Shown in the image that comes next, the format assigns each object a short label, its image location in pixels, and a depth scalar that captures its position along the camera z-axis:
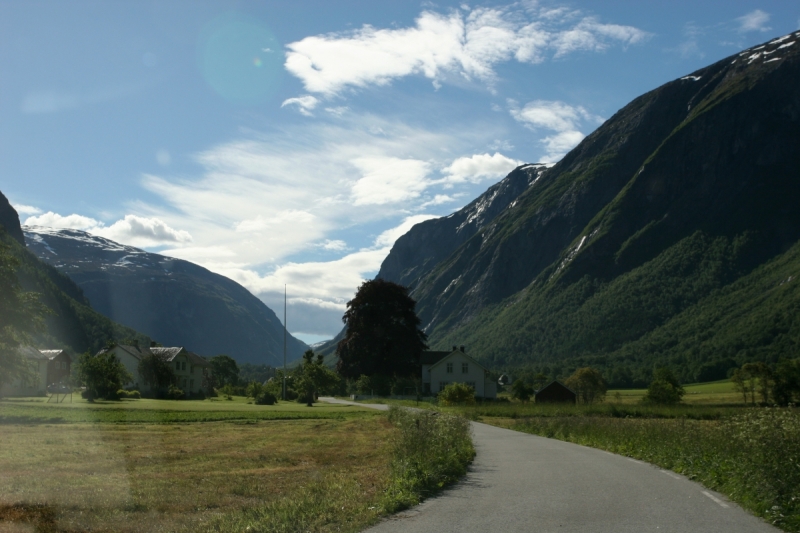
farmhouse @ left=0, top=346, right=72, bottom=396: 74.19
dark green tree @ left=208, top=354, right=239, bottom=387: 141.62
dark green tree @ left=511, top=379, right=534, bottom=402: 84.62
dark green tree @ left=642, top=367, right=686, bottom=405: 69.12
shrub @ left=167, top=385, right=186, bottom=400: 74.10
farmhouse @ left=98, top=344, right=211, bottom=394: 89.12
